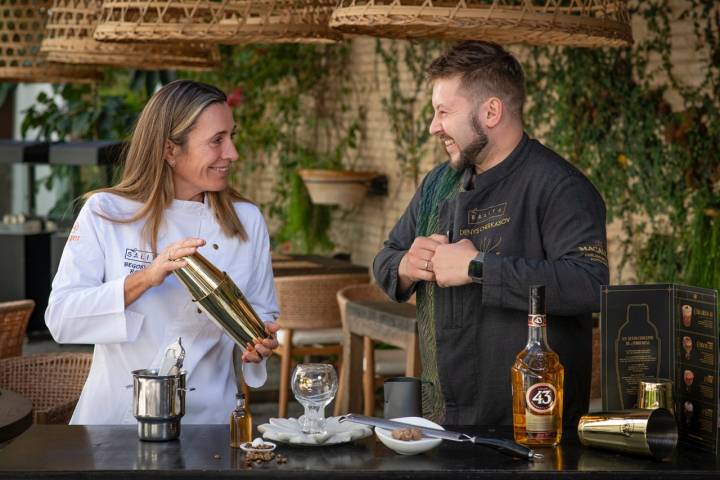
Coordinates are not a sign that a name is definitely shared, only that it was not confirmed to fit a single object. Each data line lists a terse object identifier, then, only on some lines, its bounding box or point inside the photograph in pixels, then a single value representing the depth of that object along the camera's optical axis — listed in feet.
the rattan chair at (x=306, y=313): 20.98
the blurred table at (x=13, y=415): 10.27
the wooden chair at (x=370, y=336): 16.85
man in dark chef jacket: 10.25
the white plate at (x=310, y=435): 8.83
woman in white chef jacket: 10.59
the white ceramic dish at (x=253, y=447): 8.63
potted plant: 31.48
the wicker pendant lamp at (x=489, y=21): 12.59
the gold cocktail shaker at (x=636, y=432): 8.57
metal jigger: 8.86
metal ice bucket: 9.07
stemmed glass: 8.98
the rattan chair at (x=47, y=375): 14.43
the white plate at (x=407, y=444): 8.64
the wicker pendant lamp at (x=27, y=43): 24.18
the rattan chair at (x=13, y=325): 16.16
